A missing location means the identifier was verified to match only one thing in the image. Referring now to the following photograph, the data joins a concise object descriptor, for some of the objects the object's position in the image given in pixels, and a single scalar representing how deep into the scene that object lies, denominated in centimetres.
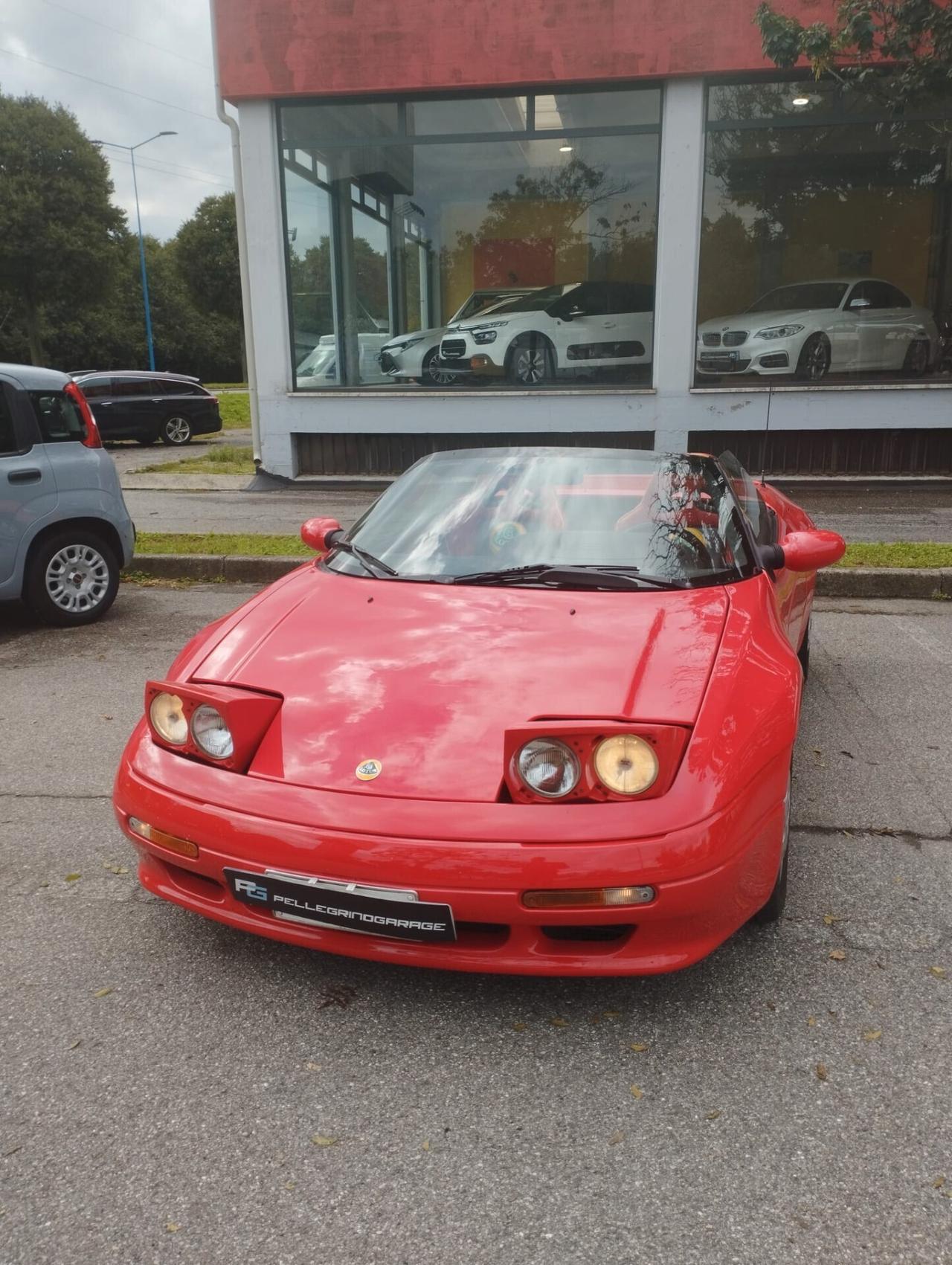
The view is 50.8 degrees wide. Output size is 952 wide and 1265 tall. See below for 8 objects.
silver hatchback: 603
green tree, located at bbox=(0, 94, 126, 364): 2964
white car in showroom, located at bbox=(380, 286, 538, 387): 1295
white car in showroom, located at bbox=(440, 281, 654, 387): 1255
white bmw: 1230
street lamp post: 3700
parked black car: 1867
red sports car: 219
